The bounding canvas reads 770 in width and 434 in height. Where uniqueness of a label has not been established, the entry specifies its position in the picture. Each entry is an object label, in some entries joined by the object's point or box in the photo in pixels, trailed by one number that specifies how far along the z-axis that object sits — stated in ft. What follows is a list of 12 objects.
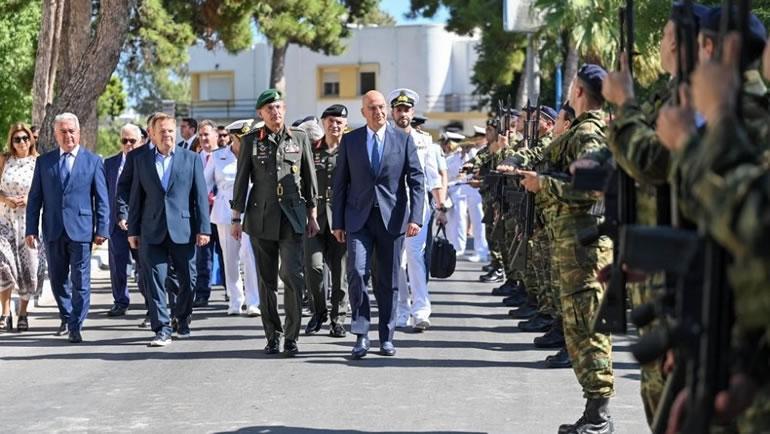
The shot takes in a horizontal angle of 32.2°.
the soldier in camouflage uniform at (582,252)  24.72
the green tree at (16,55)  112.37
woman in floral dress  41.88
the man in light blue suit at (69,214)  39.14
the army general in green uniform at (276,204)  35.53
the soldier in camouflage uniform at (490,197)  52.60
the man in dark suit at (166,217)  38.37
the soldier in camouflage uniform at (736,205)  11.98
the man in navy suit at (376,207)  35.04
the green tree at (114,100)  136.56
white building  219.61
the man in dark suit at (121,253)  46.85
